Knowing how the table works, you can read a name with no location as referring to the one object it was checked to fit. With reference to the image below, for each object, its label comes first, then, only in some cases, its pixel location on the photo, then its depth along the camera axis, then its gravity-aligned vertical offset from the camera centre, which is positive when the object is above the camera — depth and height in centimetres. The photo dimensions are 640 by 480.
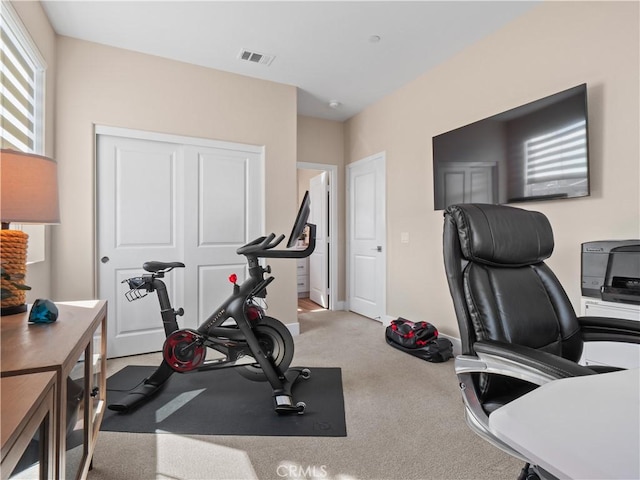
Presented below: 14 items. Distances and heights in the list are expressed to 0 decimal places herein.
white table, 41 -28
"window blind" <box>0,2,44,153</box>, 191 +103
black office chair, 112 -25
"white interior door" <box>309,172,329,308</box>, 490 +0
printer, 168 -16
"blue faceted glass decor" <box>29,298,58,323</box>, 116 -26
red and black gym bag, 283 -93
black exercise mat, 183 -107
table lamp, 116 +14
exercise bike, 213 -64
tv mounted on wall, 212 +67
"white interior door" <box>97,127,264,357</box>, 293 +21
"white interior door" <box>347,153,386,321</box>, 412 +6
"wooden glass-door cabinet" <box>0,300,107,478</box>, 82 -34
